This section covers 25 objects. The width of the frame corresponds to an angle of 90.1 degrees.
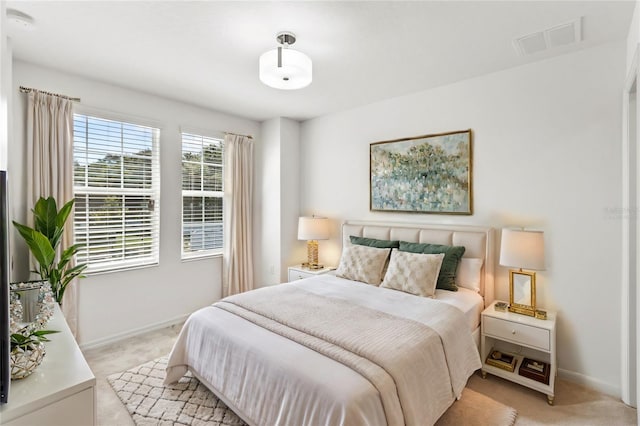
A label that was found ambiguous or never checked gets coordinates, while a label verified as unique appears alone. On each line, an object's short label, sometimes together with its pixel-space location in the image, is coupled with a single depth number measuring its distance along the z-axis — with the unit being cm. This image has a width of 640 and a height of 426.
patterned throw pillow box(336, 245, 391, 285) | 312
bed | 152
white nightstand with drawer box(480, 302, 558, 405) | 231
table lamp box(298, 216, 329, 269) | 402
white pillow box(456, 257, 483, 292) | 287
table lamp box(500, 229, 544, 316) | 246
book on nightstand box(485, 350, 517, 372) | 249
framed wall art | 313
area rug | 207
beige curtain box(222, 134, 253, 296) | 424
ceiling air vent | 217
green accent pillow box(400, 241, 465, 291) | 285
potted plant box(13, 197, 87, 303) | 248
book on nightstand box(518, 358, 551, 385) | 232
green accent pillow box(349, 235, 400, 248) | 337
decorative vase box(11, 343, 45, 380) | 123
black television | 105
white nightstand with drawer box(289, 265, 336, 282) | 384
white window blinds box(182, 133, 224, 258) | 391
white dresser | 112
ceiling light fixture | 211
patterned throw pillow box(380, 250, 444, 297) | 272
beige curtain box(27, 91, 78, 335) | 275
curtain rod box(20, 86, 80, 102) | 271
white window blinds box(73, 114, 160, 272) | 311
